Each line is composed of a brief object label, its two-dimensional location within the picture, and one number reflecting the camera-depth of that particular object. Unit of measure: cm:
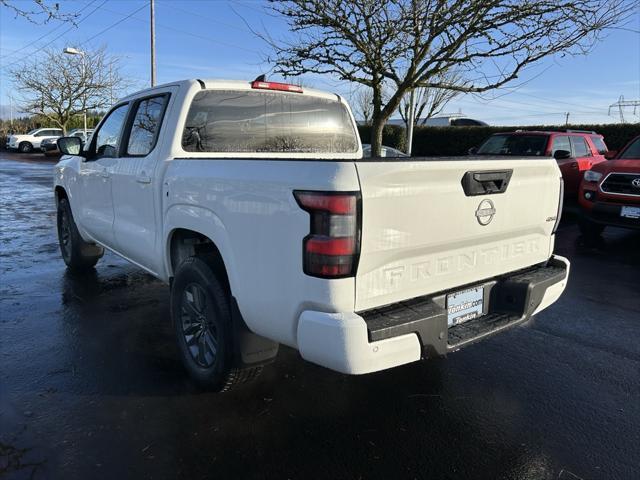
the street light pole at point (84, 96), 3800
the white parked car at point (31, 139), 3744
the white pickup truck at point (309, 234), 237
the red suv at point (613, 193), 759
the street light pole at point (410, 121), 1664
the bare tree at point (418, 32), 1078
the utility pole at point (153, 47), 2181
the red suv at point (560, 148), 1065
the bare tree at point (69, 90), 3803
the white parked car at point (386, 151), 1566
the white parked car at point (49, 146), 3455
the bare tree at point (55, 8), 722
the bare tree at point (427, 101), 3408
